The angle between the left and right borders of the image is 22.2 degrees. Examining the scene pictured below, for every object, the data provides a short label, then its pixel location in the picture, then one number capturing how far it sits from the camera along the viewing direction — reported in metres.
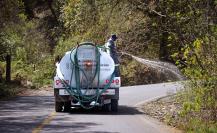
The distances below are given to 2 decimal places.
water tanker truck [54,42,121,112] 19.12
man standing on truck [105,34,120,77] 20.55
